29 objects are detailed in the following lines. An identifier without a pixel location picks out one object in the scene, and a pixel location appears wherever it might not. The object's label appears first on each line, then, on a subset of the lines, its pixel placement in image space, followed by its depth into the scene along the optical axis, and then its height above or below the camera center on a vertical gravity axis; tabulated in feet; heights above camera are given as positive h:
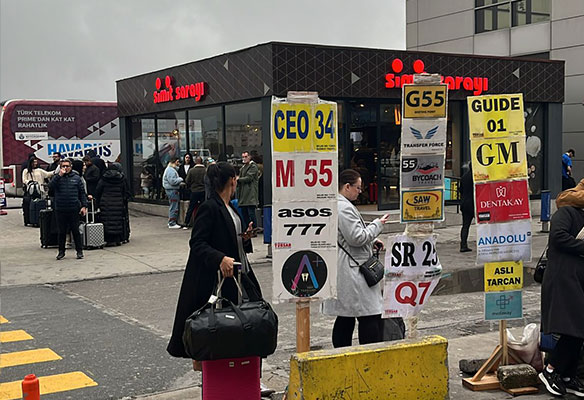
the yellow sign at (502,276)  21.16 -3.60
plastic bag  21.08 -5.74
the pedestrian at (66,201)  43.78 -2.24
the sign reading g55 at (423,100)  19.36 +1.58
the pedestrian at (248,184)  52.47 -1.70
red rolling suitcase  17.42 -5.34
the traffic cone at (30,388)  15.49 -4.87
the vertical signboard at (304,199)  17.72 -0.97
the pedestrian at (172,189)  60.80 -2.27
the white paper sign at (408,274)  19.31 -3.21
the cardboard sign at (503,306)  21.01 -4.45
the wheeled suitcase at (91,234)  48.49 -4.83
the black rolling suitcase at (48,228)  48.60 -4.34
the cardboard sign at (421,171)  19.65 -0.36
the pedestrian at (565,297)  19.01 -3.87
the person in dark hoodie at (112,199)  50.11 -2.53
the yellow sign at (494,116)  20.72 +1.19
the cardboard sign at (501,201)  20.88 -1.32
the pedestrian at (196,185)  55.26 -1.78
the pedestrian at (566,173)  70.95 -1.82
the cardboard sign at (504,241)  21.02 -2.54
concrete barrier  17.63 -5.50
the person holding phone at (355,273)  19.38 -3.14
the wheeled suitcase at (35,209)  61.51 -3.82
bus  92.38 +4.30
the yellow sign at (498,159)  20.84 -0.07
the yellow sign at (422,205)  19.69 -1.33
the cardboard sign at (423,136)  19.49 +0.60
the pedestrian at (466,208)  46.98 -3.40
